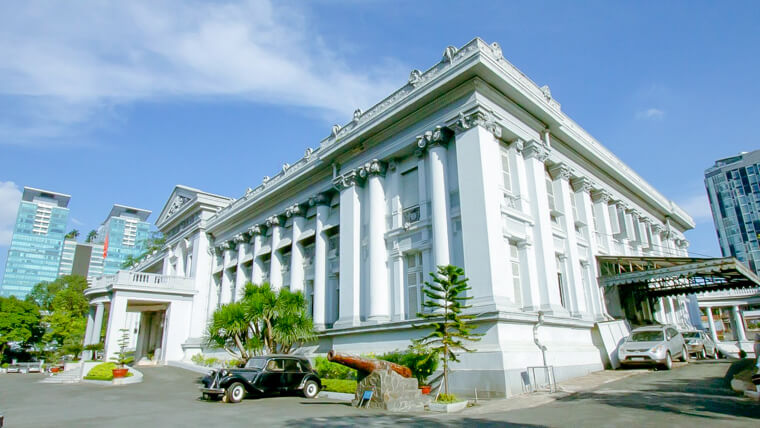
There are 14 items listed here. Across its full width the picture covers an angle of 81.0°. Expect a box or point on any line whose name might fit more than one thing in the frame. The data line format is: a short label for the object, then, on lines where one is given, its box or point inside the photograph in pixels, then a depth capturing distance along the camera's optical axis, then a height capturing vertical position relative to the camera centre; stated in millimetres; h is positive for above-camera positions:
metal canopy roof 19266 +2531
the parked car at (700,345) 22703 -759
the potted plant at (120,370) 22219 -1280
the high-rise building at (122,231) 177625 +46168
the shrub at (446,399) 11765 -1639
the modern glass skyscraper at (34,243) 157750 +37124
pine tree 12775 +615
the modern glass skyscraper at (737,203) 97188 +27325
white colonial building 16219 +5462
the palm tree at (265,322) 19469 +786
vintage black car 13805 -1233
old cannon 11609 -1223
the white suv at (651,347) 17344 -618
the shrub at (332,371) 17891 -1271
